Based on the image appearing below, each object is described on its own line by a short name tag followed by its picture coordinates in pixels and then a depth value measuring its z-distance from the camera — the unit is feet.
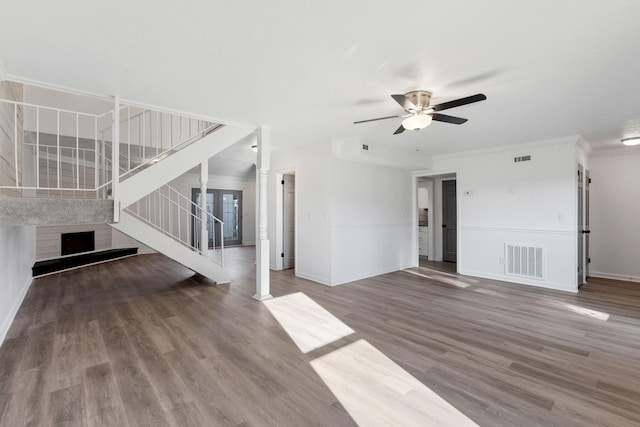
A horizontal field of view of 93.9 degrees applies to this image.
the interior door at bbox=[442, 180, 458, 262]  24.55
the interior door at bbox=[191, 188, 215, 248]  30.09
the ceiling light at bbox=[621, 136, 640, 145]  15.26
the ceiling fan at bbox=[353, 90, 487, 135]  8.87
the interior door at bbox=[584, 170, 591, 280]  17.88
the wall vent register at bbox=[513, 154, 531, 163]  17.04
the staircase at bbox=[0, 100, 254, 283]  10.37
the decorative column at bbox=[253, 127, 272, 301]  14.10
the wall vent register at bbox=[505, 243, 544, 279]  16.69
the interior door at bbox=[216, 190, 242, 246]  34.09
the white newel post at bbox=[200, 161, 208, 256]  18.60
